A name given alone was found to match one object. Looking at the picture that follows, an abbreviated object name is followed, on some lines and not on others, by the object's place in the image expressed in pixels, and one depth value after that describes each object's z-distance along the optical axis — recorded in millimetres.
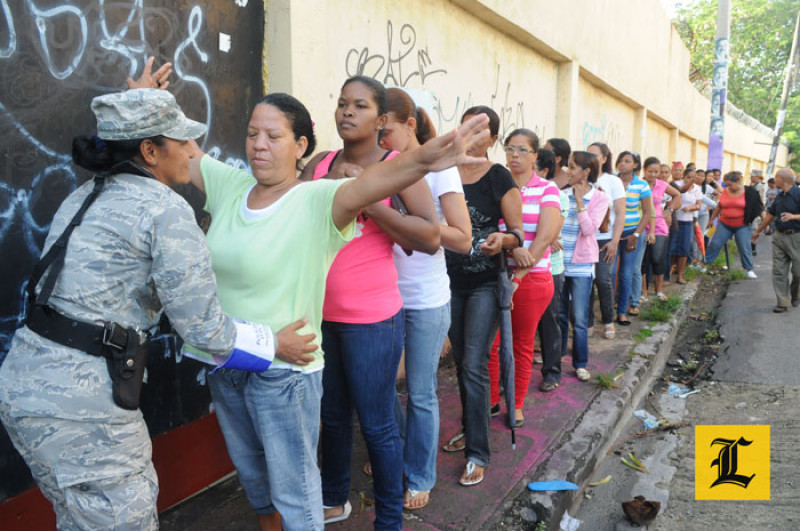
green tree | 29016
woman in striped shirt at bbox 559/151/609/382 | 4871
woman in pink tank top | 2244
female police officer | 1556
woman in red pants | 3598
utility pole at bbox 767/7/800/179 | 22406
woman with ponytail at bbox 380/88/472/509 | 2598
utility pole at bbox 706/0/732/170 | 13195
